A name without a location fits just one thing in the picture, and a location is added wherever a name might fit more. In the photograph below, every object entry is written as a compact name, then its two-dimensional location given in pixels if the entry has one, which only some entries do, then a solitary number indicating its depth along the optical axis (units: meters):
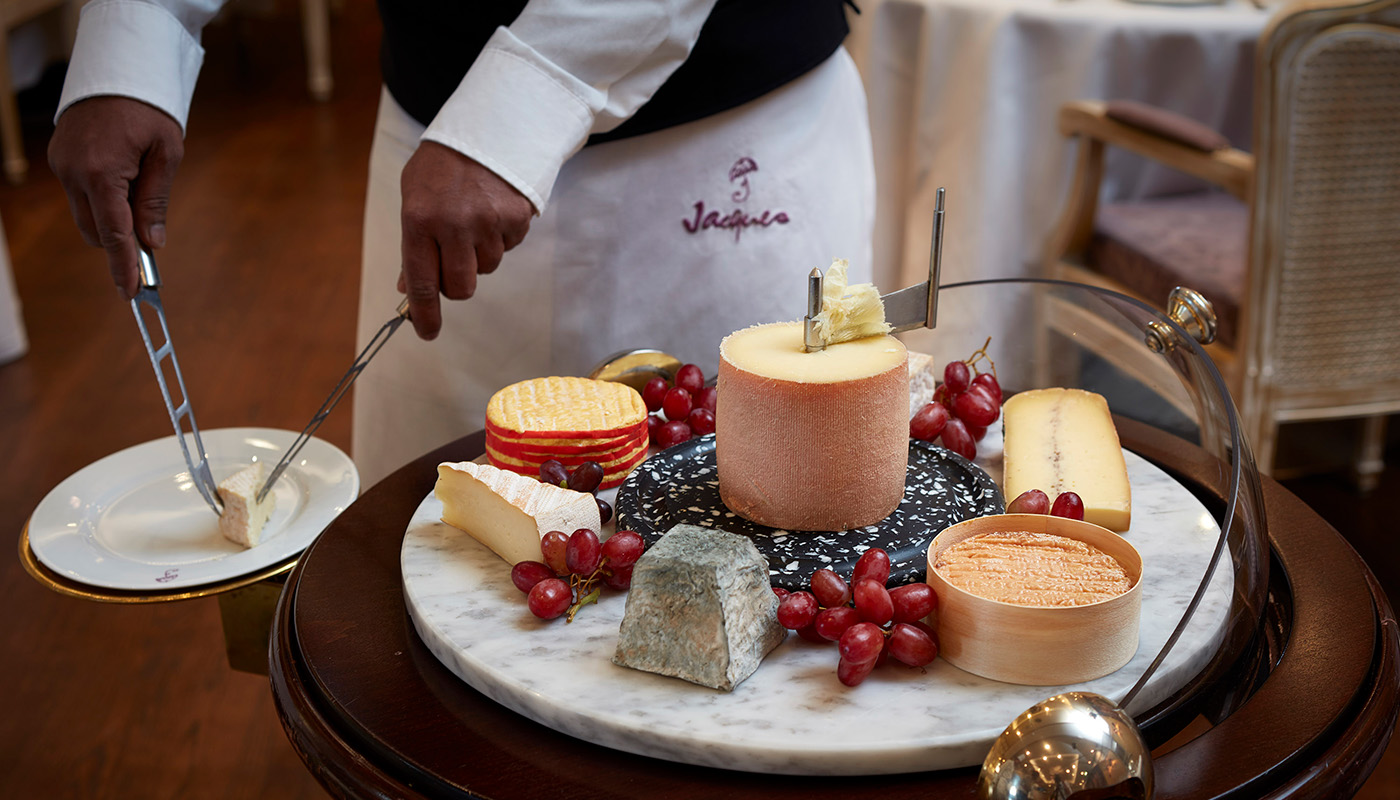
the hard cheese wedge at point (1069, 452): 0.83
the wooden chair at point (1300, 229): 1.67
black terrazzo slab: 0.76
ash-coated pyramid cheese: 0.64
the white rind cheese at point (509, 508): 0.76
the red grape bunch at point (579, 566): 0.73
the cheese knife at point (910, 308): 0.79
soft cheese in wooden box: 0.63
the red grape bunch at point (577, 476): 0.86
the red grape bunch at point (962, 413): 0.94
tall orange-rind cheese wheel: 0.76
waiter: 0.95
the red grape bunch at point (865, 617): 0.64
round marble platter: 0.60
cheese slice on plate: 0.91
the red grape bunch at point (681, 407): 0.99
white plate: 0.86
